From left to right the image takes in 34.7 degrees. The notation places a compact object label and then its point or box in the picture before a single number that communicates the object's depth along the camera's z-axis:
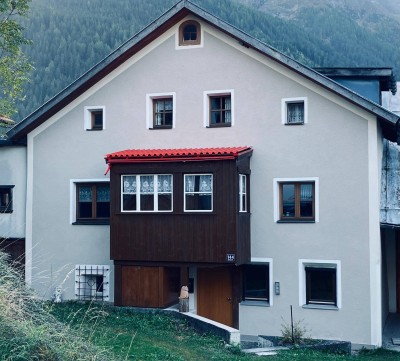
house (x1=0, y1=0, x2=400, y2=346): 19.14
